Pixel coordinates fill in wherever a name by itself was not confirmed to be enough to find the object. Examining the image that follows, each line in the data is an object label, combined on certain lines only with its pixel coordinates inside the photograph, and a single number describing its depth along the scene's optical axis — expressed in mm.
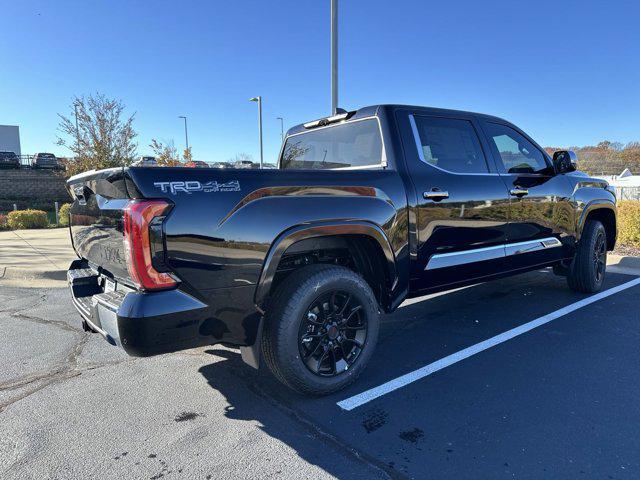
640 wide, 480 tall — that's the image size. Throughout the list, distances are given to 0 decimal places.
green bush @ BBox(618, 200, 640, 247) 8547
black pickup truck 2289
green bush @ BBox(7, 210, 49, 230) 15034
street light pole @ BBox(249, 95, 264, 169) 18739
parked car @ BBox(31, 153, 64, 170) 34812
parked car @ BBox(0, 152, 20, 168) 33562
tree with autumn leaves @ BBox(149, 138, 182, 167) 24491
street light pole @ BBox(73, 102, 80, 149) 23250
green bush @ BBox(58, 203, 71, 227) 16256
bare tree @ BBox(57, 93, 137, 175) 22828
